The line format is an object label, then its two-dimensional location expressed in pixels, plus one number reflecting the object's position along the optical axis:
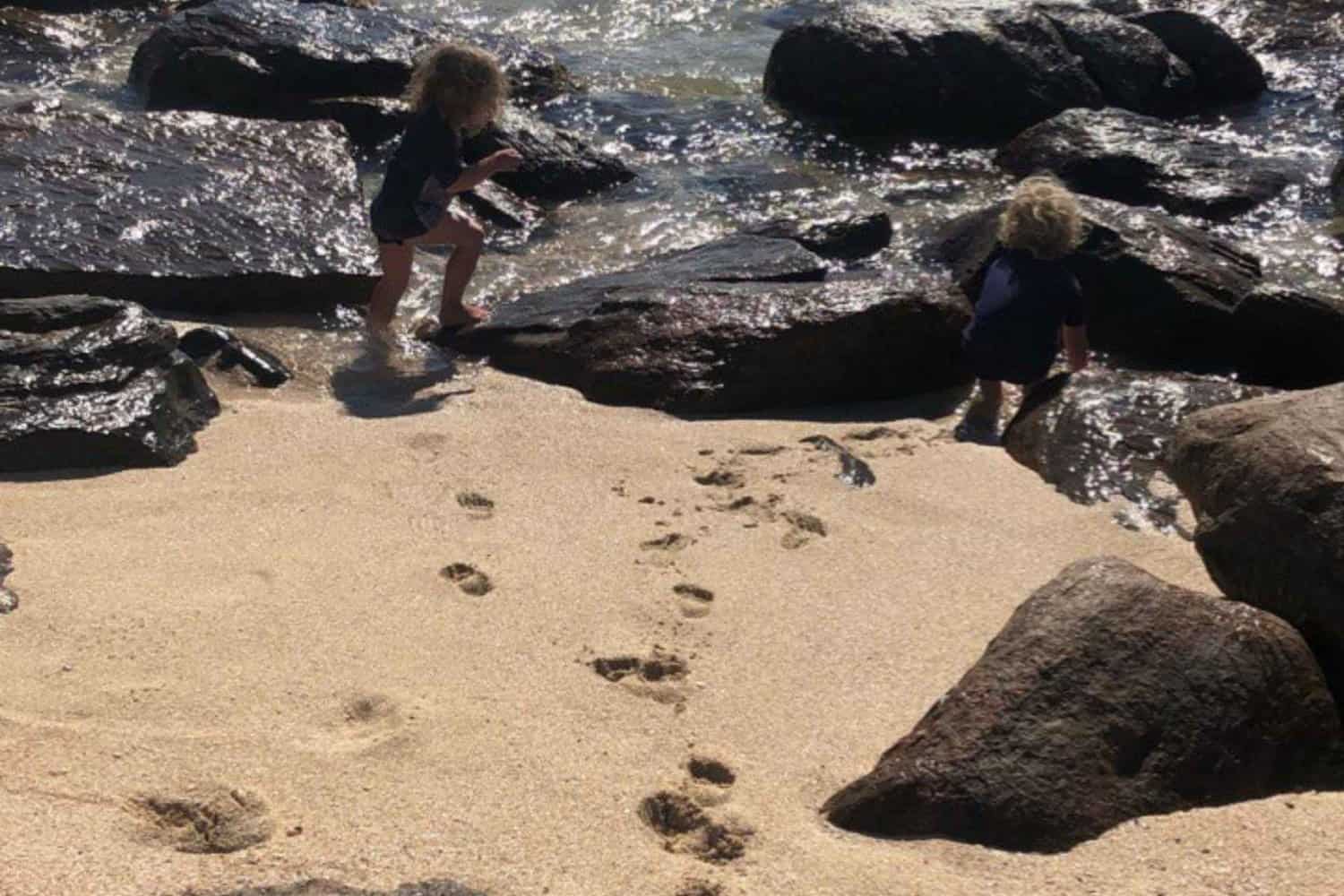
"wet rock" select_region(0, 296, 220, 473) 5.46
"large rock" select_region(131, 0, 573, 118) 10.81
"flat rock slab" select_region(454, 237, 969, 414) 6.72
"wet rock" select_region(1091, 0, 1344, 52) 13.37
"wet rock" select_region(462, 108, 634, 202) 9.84
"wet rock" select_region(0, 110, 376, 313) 7.31
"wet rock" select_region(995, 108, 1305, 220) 9.74
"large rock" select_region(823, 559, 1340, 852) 3.59
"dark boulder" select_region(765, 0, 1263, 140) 11.42
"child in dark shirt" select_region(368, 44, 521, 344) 7.27
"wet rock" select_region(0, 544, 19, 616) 4.23
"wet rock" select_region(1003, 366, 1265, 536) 5.70
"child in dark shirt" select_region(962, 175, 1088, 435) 6.81
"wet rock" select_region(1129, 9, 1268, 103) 12.25
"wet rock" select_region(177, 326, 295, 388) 6.75
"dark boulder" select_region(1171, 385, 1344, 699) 4.20
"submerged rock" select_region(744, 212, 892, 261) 8.67
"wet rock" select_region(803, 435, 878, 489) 5.74
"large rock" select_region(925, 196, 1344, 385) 7.32
